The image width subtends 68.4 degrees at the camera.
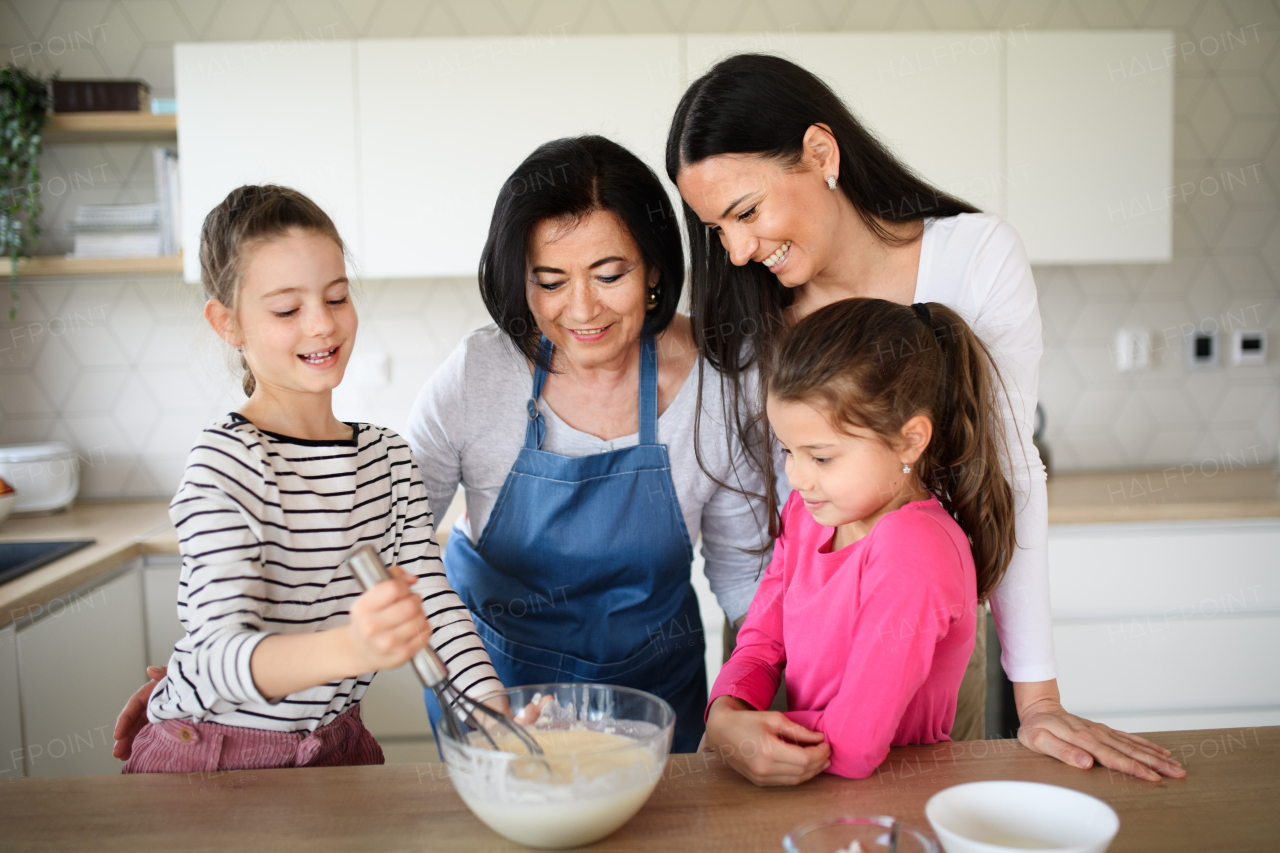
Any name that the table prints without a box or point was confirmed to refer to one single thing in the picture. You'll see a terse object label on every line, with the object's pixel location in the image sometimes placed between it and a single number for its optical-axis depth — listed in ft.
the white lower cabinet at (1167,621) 7.40
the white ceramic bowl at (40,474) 7.73
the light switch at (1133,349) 9.02
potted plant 7.66
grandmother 4.48
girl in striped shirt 3.06
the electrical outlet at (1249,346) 9.07
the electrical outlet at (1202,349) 9.07
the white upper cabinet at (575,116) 7.43
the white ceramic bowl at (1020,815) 2.39
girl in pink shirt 3.04
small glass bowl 2.33
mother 3.78
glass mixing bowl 2.40
